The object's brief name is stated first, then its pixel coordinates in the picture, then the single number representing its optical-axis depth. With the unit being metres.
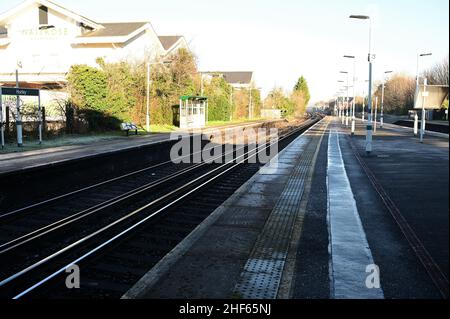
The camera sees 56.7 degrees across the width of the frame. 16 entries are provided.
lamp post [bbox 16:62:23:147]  20.28
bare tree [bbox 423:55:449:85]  58.84
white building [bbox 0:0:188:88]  42.44
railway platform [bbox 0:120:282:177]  14.76
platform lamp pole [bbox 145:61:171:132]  33.17
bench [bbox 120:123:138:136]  29.64
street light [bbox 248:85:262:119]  71.31
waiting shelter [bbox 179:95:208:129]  40.59
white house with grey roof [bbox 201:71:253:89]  105.38
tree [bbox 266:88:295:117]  94.75
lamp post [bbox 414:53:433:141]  33.00
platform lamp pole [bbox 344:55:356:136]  38.12
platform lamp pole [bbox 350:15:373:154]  19.97
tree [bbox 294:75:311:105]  142.80
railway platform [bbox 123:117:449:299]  5.12
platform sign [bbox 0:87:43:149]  19.66
